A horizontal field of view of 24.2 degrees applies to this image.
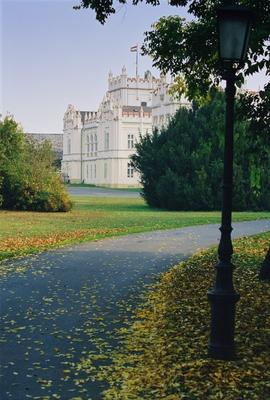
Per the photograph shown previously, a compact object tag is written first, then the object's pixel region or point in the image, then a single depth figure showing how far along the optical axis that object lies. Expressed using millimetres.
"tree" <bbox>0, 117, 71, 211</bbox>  37375
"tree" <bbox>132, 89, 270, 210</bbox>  39312
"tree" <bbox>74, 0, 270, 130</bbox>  11258
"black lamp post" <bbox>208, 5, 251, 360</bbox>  6863
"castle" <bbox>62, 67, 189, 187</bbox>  92188
